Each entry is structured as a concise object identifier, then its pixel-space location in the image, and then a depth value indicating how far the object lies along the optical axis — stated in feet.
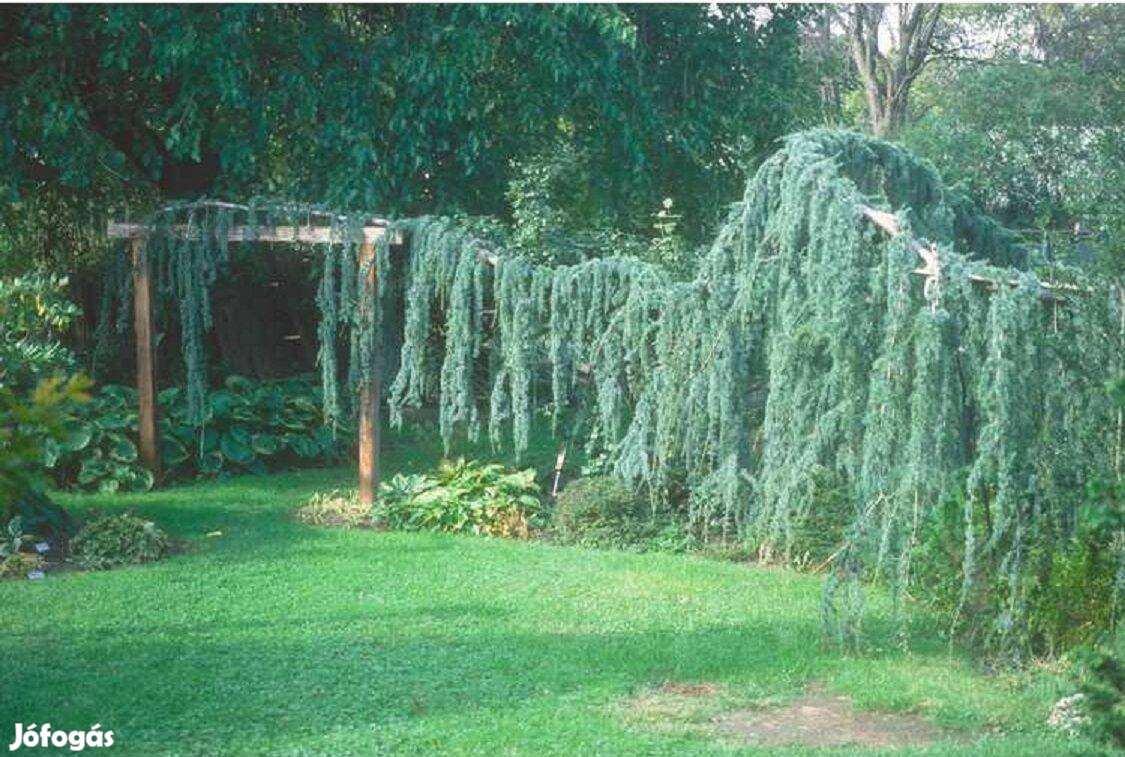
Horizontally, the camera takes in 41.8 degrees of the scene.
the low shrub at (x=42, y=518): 35.04
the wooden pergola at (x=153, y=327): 40.81
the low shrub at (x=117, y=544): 33.60
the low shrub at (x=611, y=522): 37.09
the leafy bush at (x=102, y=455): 43.29
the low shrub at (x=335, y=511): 39.88
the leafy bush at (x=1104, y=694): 15.16
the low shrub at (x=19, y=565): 32.34
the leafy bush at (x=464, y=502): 38.81
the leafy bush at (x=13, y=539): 33.19
